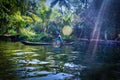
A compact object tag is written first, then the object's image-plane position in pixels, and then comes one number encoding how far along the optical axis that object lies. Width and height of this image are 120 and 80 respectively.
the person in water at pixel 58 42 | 8.35
